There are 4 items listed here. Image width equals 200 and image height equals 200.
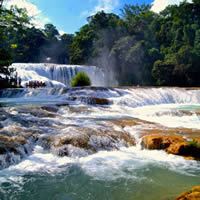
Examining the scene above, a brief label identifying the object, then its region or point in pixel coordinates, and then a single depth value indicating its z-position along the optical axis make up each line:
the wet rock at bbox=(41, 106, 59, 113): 11.12
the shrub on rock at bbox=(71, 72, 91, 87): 20.05
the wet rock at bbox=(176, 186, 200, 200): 3.41
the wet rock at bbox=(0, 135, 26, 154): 6.37
